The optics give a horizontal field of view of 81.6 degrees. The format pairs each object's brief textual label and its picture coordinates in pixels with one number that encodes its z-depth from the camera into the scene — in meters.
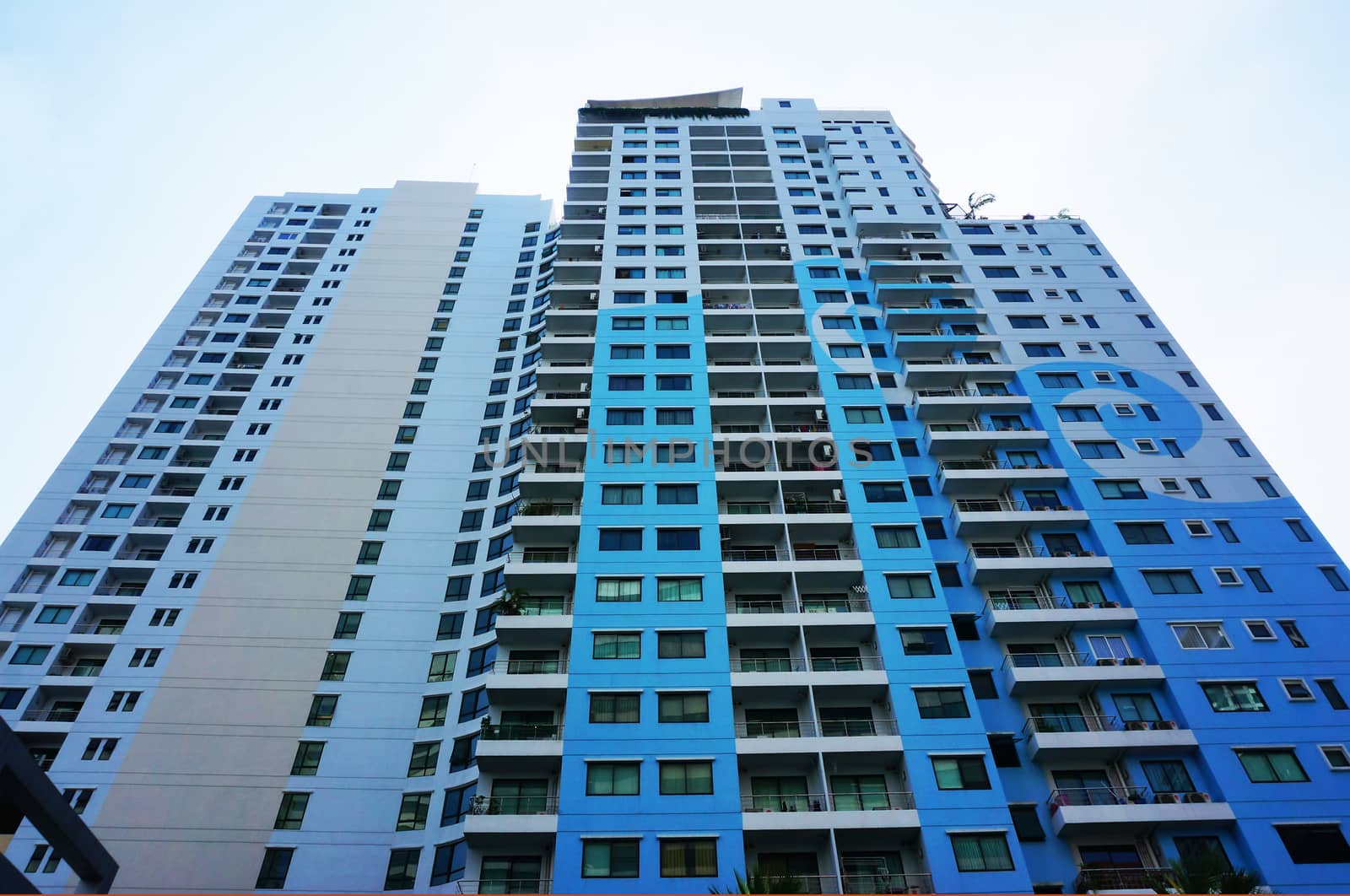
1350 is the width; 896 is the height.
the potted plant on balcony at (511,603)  35.16
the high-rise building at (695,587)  29.72
